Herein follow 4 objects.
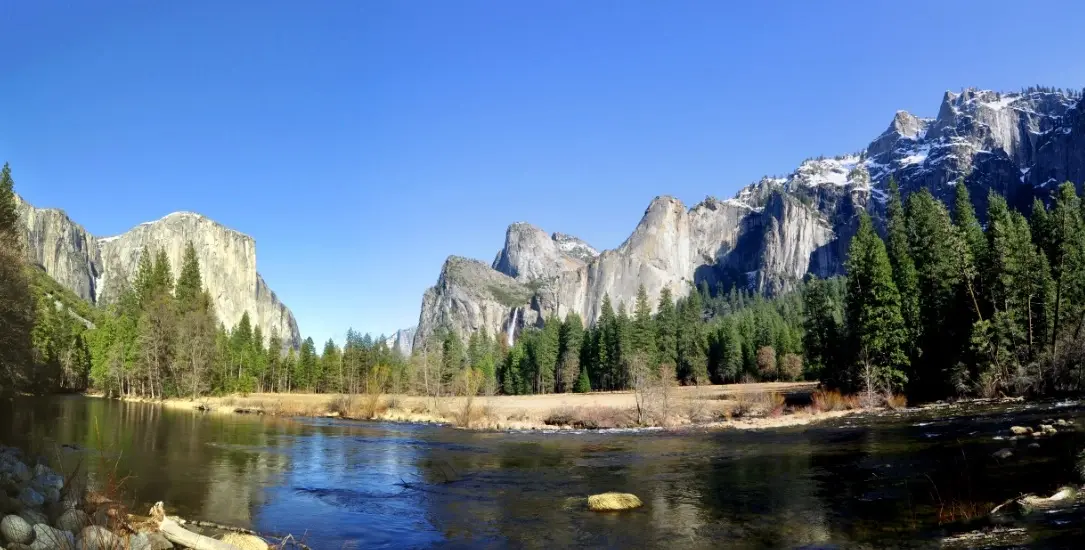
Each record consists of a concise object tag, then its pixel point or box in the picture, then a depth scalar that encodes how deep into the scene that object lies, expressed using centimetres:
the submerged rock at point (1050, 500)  1329
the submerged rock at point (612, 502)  1741
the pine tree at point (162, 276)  8831
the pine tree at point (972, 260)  4903
